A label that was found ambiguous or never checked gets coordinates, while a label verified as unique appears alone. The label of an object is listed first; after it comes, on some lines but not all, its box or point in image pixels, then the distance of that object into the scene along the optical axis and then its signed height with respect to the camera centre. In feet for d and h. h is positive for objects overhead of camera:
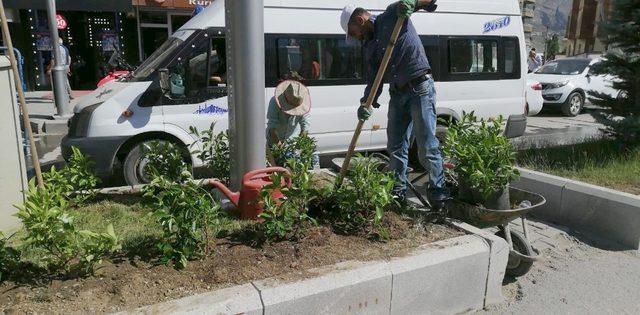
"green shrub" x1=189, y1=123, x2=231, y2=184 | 15.51 -2.70
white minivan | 20.52 -0.61
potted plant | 13.00 -2.61
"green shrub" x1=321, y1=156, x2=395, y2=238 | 12.01 -3.13
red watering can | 12.98 -3.24
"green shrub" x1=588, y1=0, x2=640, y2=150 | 22.35 -0.36
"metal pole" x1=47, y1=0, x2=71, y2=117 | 38.17 -1.06
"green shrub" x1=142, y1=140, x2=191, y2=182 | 13.87 -2.55
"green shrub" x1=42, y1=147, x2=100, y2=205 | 12.91 -2.91
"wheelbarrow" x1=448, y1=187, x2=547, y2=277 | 12.69 -3.97
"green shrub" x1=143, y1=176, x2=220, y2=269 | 10.27 -3.03
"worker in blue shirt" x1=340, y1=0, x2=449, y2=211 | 13.97 -0.35
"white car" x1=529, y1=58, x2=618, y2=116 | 51.19 -2.37
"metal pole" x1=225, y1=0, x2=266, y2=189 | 13.06 -0.51
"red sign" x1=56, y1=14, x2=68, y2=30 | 51.66 +4.16
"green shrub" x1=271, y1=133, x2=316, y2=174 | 15.48 -2.58
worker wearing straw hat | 19.44 -1.79
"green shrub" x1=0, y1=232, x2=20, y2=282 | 9.69 -3.60
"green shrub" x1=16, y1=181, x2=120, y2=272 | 9.31 -3.12
